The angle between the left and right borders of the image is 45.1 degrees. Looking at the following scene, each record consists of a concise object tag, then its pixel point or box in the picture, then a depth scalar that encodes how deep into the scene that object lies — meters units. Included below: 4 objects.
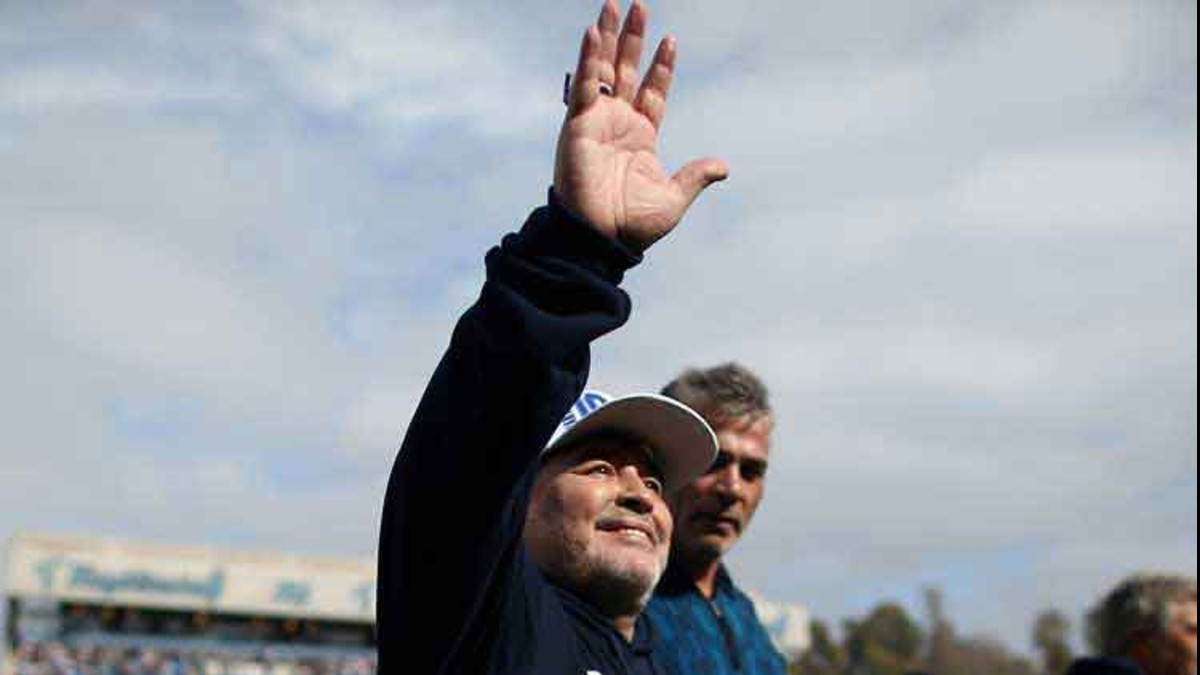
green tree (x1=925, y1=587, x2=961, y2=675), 73.94
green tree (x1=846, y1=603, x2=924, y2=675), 83.31
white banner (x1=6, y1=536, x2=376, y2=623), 38.87
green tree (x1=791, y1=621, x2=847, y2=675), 83.47
